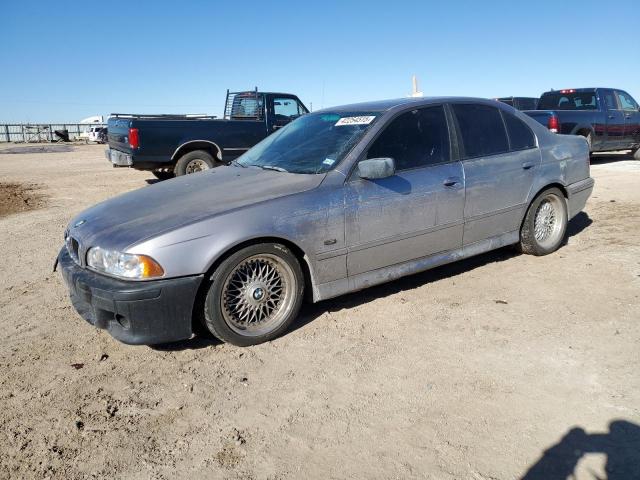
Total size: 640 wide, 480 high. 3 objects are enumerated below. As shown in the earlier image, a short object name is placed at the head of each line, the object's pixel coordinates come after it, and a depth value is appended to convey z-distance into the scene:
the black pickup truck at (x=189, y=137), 9.61
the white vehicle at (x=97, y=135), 35.31
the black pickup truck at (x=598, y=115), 12.28
